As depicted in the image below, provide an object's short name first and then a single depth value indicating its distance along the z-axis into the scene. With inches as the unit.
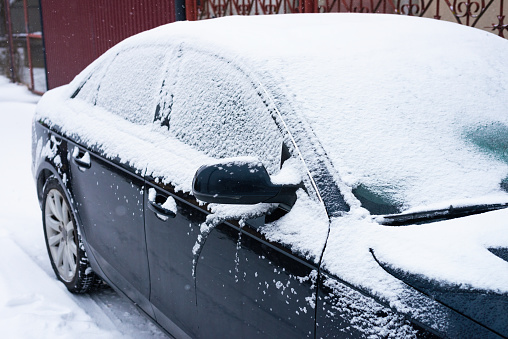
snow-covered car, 61.7
